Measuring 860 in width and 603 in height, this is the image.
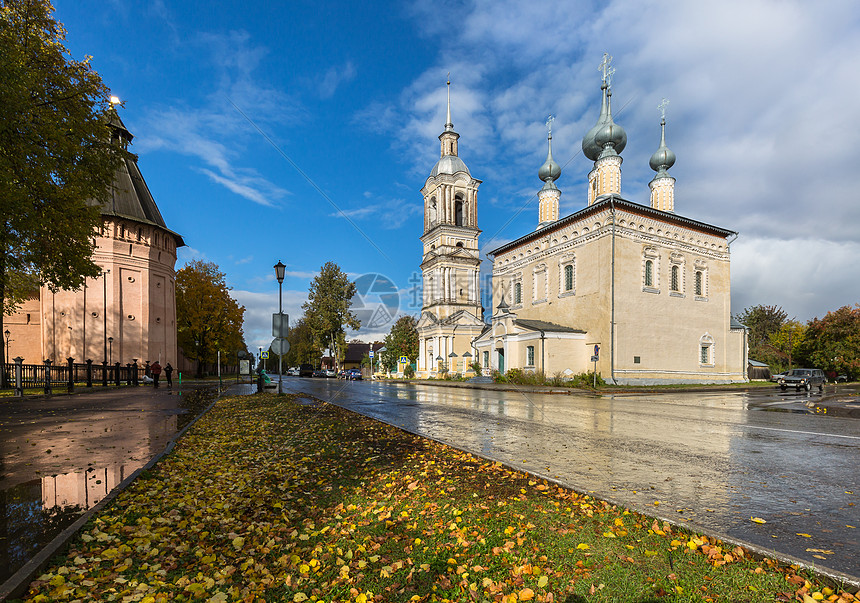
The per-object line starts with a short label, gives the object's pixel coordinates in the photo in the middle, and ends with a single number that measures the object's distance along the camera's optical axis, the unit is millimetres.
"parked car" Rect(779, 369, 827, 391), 28188
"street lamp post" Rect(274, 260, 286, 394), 20527
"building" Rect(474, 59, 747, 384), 33312
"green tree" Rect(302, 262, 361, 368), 61938
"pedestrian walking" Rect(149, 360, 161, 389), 28625
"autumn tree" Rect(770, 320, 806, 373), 53625
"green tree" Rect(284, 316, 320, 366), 84562
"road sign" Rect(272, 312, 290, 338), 18688
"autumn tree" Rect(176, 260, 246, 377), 51000
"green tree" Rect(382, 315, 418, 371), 64375
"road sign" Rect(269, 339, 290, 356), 18786
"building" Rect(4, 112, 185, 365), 39125
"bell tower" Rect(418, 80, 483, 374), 51938
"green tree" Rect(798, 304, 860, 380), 44812
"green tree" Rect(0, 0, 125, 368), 12473
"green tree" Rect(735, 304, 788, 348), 66375
